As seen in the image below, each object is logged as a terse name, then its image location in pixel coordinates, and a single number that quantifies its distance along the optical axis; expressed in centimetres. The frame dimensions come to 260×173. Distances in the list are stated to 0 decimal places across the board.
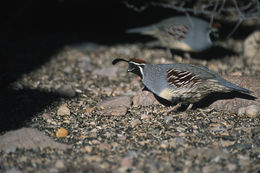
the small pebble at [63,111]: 741
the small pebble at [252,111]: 701
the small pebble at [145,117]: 720
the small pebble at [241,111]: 724
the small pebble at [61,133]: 649
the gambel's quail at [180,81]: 677
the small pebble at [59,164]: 547
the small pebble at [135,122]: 695
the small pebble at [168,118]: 711
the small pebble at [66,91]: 841
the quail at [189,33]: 1011
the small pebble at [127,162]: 549
